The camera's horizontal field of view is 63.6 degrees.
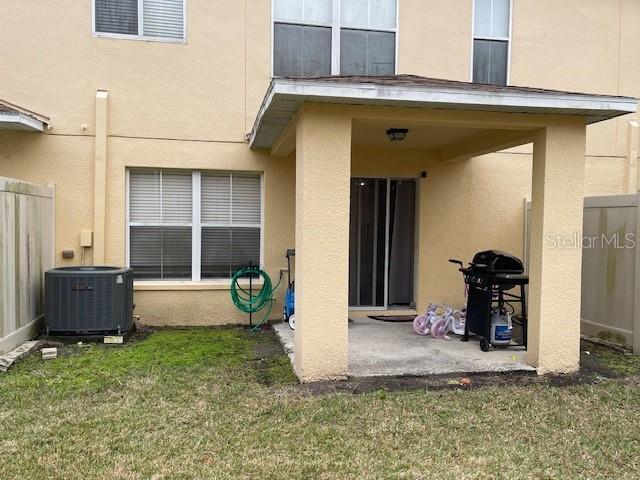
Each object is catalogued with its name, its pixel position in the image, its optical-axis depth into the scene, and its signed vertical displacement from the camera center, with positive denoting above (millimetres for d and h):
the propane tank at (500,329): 6453 -1245
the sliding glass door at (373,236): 8711 -144
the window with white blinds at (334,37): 7980 +2985
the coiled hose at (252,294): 7859 -1050
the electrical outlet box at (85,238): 7484 -210
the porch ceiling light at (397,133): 6363 +1198
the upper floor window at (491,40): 8586 +3154
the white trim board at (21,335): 5898 -1382
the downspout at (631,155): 9047 +1330
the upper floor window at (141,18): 7574 +3046
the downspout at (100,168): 7465 +806
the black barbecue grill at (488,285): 6270 -693
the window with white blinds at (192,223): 7859 +29
